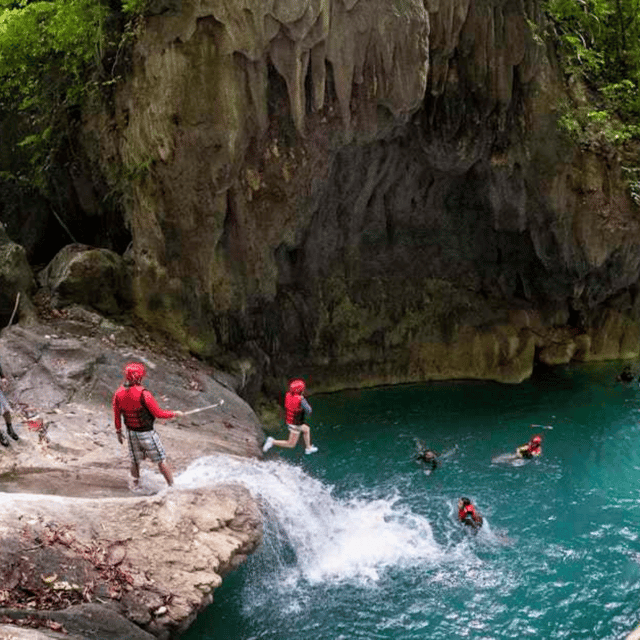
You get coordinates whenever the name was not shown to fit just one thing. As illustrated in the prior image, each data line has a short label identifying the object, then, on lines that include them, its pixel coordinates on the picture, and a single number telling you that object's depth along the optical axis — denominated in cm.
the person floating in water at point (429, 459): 1559
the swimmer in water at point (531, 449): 1572
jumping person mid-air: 1301
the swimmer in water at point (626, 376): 2042
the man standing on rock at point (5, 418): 1054
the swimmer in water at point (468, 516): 1281
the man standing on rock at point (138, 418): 962
